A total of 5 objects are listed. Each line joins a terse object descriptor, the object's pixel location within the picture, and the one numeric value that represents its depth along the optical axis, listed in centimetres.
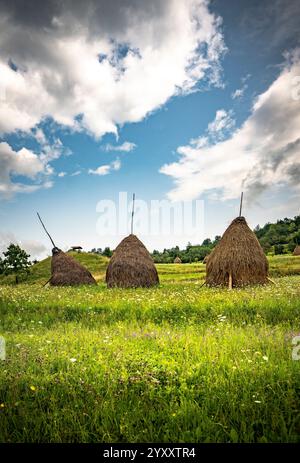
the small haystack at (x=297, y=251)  5296
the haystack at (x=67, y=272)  2455
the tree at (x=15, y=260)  3709
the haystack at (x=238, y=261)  1883
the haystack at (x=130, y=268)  2136
